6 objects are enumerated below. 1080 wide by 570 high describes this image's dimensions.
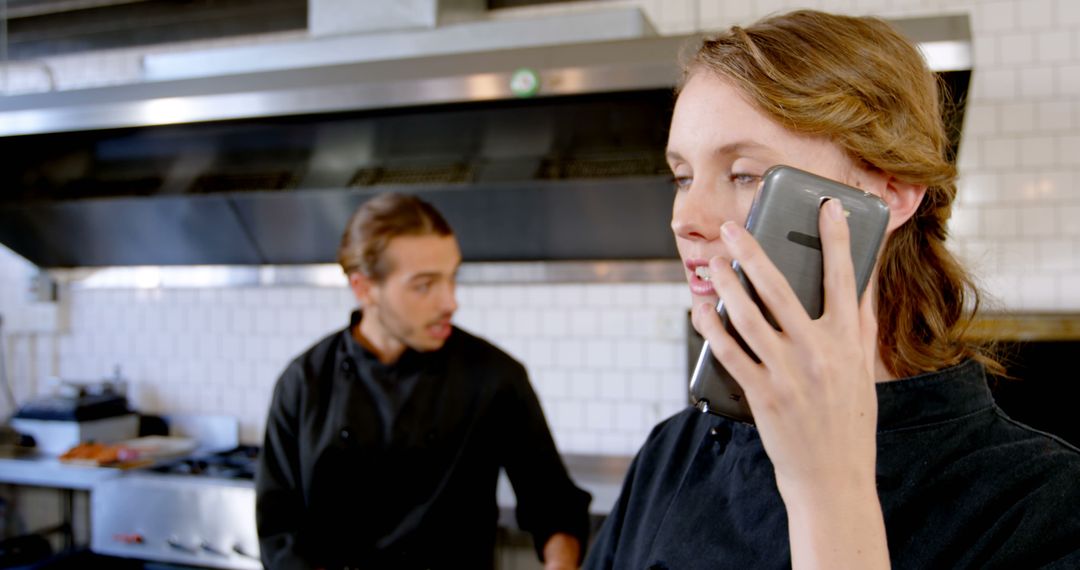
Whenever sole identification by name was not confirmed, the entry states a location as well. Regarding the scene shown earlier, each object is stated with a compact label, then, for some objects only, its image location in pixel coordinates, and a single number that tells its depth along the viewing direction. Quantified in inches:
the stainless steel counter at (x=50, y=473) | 131.8
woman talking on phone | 24.0
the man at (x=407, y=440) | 78.8
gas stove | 119.9
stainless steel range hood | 106.2
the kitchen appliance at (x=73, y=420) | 146.5
